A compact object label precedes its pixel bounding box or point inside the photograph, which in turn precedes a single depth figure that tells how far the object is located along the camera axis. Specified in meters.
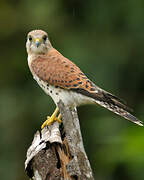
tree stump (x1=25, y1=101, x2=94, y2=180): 8.30
